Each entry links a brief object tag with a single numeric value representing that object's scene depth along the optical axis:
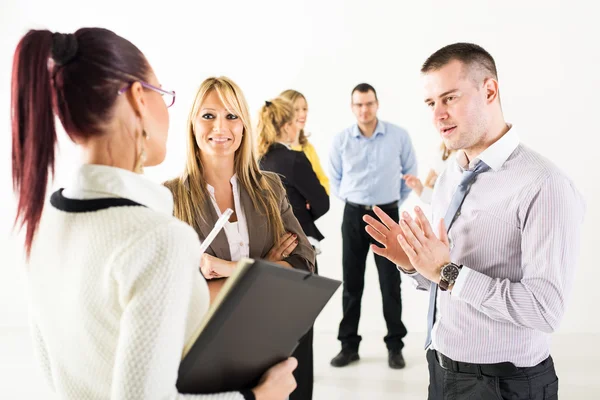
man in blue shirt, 4.22
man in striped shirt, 1.49
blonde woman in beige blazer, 2.18
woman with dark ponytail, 0.83
